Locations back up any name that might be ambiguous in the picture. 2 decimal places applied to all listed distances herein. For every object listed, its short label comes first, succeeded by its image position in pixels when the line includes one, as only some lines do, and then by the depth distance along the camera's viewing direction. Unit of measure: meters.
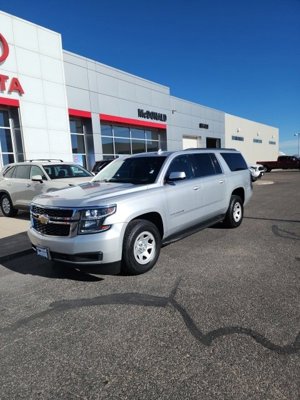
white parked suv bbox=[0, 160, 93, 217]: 9.26
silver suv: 4.20
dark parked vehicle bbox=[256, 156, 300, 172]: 40.44
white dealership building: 15.62
